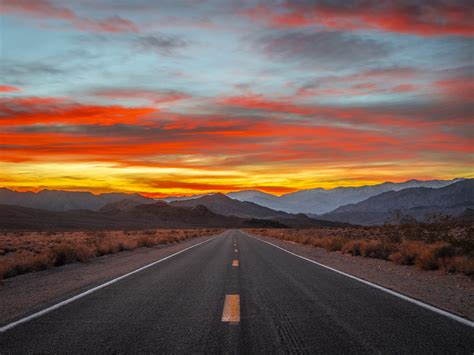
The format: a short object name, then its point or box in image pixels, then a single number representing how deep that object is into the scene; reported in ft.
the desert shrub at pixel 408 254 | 47.96
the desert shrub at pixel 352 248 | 65.98
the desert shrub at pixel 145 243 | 95.48
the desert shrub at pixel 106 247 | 68.96
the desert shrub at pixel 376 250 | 58.03
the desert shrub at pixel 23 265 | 40.08
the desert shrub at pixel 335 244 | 76.53
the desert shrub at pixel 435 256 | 42.11
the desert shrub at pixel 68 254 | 51.90
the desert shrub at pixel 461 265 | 37.22
